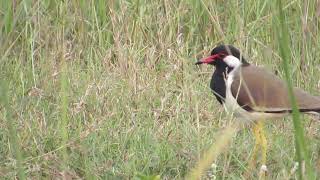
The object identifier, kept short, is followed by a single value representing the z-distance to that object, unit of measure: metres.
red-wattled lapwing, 8.55
